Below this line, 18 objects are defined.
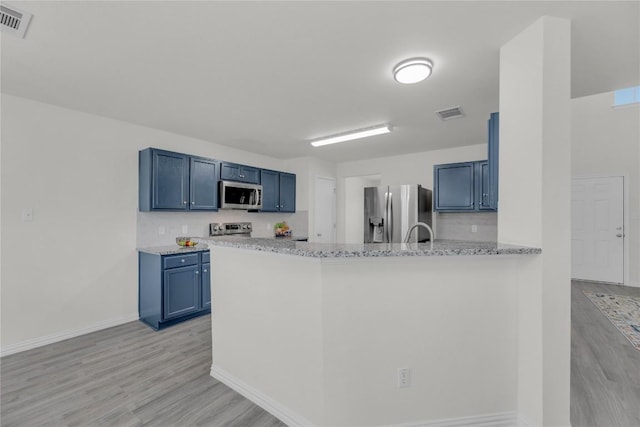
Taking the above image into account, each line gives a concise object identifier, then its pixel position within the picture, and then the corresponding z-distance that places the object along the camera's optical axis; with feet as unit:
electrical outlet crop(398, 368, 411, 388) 5.27
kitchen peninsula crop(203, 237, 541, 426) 5.08
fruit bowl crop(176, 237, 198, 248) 11.99
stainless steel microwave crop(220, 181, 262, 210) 13.75
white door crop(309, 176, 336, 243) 18.45
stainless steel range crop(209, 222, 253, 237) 14.29
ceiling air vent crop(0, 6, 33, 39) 5.27
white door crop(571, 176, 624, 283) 15.87
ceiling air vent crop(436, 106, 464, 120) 9.92
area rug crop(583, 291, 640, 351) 9.66
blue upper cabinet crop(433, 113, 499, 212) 13.25
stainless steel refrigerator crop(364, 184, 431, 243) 14.03
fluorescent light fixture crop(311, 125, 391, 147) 11.65
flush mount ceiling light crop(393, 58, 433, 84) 6.82
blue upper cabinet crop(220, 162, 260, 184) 14.03
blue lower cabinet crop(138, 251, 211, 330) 10.53
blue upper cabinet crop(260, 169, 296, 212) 16.21
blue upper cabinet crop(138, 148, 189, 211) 11.19
